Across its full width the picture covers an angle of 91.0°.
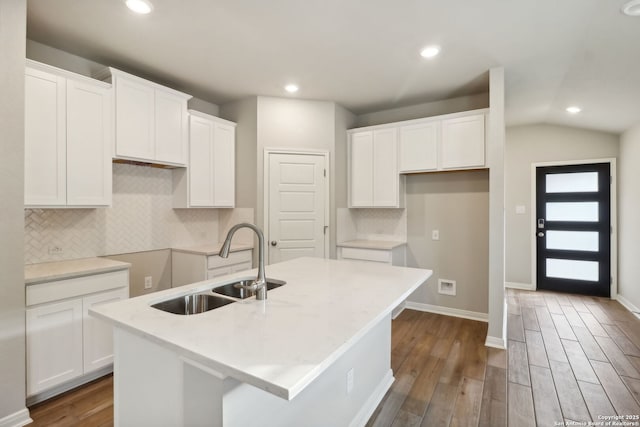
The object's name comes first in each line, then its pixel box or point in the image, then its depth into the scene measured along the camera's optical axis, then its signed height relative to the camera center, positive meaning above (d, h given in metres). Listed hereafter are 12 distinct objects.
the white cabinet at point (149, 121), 2.76 +0.87
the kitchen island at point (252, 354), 0.96 -0.44
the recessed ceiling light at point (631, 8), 1.94 +1.29
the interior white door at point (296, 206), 3.82 +0.07
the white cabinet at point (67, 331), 2.09 -0.85
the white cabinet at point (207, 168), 3.44 +0.51
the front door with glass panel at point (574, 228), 4.64 -0.24
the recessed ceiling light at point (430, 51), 2.68 +1.40
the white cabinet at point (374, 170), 4.04 +0.56
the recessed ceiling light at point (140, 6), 2.08 +1.39
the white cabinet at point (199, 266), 3.30 -0.59
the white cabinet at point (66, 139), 2.24 +0.56
